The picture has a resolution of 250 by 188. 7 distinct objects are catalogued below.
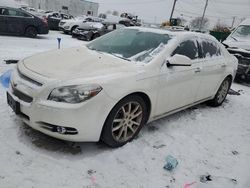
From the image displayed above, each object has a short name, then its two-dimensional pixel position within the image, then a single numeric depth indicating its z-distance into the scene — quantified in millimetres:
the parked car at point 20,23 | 9243
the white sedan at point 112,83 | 2142
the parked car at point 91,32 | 11551
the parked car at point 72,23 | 13176
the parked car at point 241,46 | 6376
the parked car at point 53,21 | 14886
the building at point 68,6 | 35751
